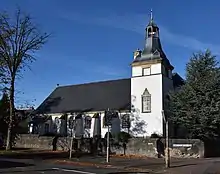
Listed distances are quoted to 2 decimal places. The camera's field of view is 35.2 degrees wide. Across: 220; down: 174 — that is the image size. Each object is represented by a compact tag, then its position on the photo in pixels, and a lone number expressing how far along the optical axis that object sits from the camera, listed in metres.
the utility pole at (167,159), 21.75
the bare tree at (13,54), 35.16
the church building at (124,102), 42.78
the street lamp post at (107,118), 29.20
